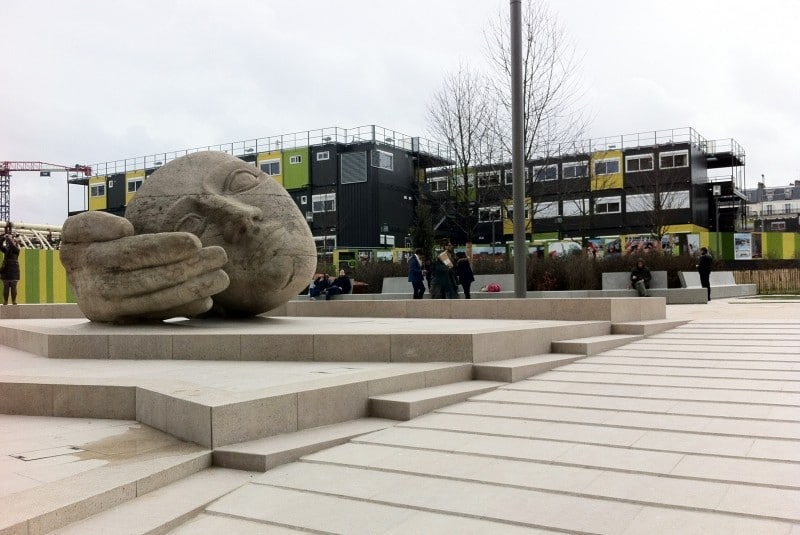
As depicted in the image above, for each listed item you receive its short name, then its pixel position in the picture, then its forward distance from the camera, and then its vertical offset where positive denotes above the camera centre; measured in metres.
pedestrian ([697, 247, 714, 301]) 20.34 -0.02
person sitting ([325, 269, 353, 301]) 20.28 -0.37
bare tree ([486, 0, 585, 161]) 25.50 +6.28
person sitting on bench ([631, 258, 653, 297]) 19.86 -0.27
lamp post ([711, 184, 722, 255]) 47.34 +5.25
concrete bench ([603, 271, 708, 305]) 19.84 -0.63
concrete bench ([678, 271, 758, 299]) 22.03 -0.64
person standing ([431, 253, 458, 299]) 16.58 -0.21
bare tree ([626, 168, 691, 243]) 43.34 +4.64
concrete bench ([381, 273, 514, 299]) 21.81 -0.41
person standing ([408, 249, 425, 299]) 18.00 -0.02
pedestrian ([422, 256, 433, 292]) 22.55 +0.02
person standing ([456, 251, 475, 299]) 17.75 -0.05
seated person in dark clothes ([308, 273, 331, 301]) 20.58 -0.36
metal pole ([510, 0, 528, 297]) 12.62 +2.28
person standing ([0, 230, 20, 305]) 15.93 +0.40
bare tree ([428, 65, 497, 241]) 28.84 +5.85
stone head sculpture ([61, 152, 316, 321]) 9.18 +0.61
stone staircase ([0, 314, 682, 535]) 3.68 -1.27
